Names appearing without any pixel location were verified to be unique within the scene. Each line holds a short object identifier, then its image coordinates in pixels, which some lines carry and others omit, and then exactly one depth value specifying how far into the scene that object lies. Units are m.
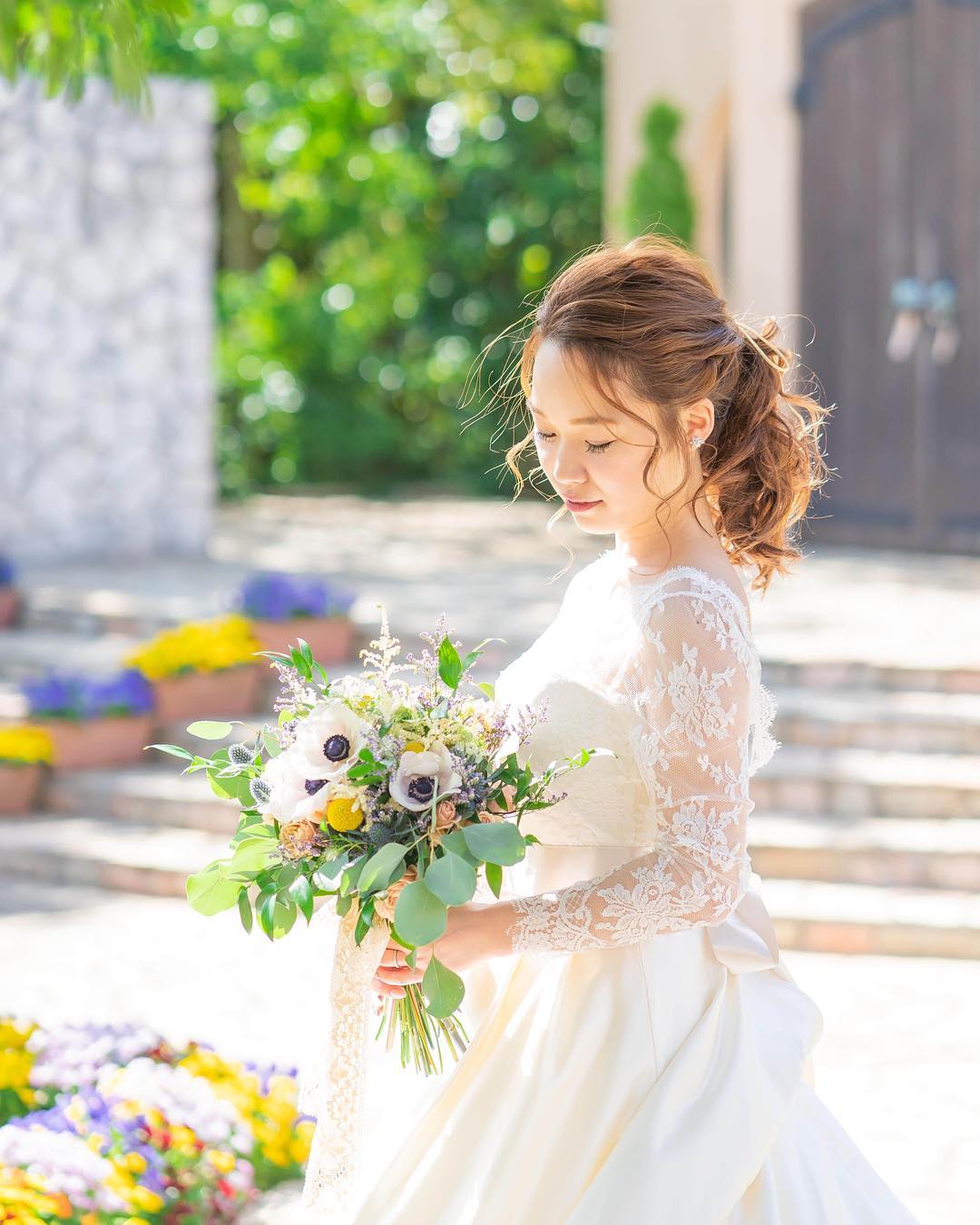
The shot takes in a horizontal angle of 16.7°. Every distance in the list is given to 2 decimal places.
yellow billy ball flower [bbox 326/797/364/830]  3.85
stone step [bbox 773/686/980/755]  11.50
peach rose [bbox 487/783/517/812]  3.97
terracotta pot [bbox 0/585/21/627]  16.87
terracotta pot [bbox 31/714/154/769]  13.06
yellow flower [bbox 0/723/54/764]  12.77
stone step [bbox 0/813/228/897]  11.37
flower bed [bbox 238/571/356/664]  13.95
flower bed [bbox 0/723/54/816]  12.79
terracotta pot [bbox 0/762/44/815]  12.82
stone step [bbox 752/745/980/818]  10.94
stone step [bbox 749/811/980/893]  10.32
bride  3.93
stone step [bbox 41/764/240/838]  12.14
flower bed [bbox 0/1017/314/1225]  5.75
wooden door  17.74
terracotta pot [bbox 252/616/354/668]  13.93
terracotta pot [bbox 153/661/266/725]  13.39
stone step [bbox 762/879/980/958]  9.67
